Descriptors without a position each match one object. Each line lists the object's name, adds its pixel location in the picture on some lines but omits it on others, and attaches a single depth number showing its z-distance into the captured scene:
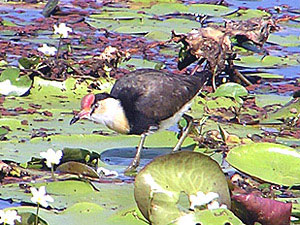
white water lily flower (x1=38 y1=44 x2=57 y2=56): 14.62
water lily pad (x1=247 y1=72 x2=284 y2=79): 15.71
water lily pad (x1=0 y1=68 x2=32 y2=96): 13.45
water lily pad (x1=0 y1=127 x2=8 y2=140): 11.06
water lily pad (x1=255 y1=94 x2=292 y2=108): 13.85
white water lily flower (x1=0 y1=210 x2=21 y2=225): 7.42
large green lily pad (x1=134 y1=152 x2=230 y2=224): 7.94
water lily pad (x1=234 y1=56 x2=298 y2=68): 16.31
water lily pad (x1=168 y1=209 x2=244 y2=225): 7.07
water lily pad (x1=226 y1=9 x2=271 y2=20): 20.17
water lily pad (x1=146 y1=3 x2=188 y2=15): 20.30
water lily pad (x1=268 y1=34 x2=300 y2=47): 17.86
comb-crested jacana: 11.51
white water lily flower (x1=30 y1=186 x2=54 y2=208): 7.62
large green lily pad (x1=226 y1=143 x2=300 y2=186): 9.80
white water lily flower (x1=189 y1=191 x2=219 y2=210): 7.32
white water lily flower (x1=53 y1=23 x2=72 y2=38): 14.59
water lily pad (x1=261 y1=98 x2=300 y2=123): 12.69
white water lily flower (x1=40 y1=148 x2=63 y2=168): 9.20
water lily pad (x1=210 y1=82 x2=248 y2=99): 13.86
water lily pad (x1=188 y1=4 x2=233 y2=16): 20.58
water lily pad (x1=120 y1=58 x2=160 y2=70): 15.81
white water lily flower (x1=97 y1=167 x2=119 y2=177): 10.23
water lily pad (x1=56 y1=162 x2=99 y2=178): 9.80
